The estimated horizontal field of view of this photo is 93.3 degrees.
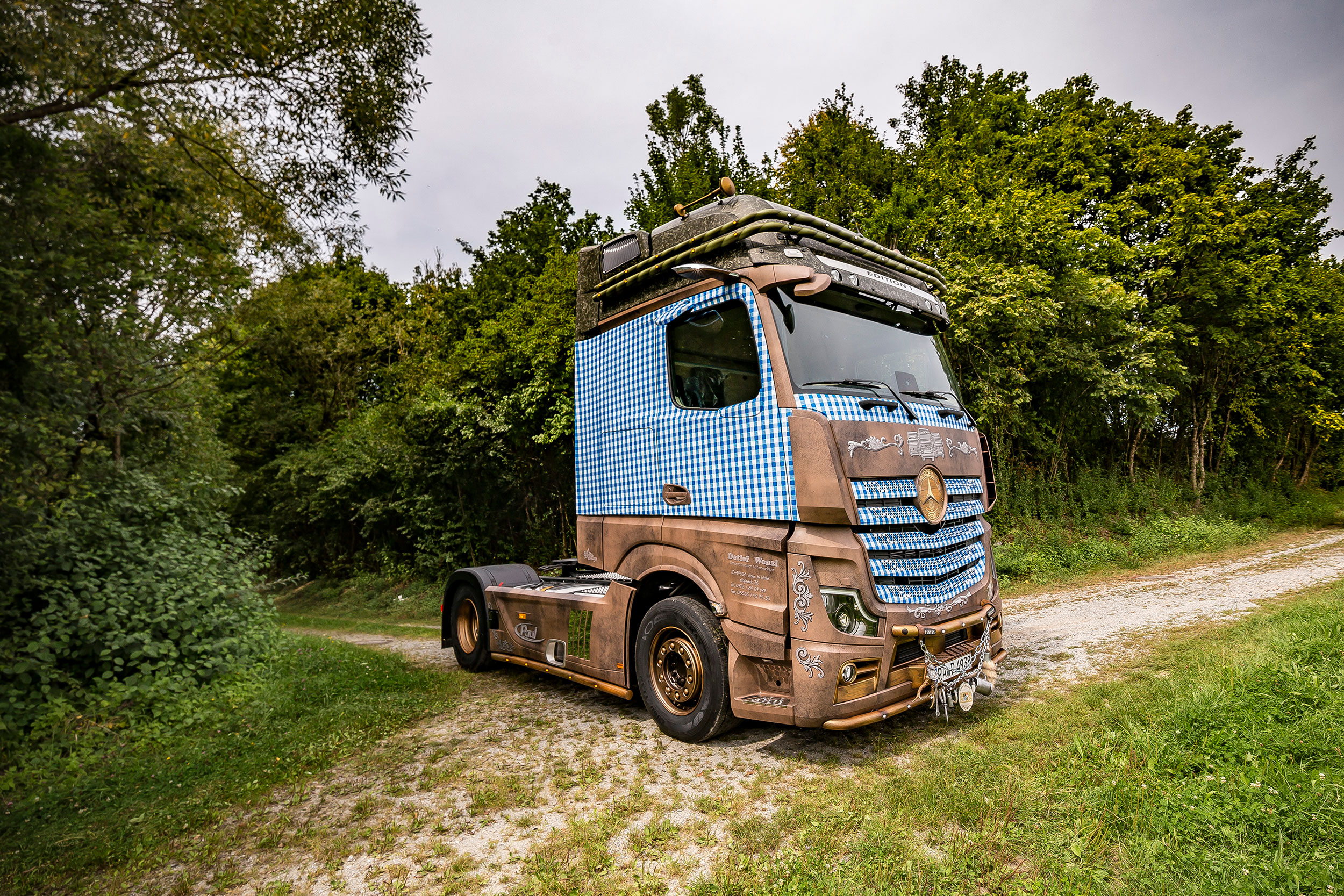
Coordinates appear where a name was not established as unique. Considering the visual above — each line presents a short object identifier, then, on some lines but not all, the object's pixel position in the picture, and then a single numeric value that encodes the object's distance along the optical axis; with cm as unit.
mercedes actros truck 370
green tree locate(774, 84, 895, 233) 1534
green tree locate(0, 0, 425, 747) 504
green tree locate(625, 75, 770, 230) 1506
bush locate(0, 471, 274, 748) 538
